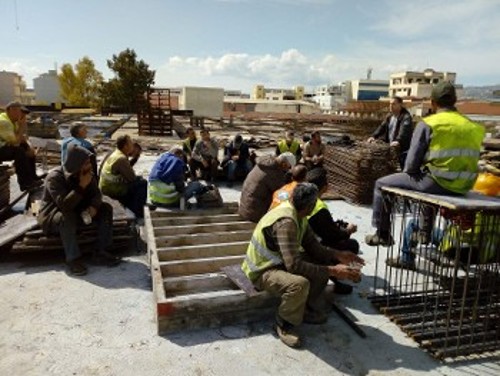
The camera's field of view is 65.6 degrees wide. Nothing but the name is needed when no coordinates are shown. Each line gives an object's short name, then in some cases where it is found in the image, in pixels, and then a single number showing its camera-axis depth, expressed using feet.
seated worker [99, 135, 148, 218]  19.79
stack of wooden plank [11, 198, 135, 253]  15.75
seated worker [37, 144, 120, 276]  14.96
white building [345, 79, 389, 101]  323.63
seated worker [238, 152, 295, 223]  17.54
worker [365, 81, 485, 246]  12.60
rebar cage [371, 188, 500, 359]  10.97
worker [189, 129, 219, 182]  29.50
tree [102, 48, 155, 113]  130.31
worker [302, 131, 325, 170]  28.84
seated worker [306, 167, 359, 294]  13.91
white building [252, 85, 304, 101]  336.00
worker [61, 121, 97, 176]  19.71
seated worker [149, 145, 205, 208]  20.01
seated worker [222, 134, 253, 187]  30.32
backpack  21.48
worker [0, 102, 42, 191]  21.49
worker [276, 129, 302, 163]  30.32
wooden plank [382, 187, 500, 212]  10.12
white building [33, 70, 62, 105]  231.50
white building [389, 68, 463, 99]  281.87
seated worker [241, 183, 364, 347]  10.95
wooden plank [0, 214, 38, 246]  15.84
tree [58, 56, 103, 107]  167.94
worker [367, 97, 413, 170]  23.47
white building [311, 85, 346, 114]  296.30
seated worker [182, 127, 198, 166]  30.86
